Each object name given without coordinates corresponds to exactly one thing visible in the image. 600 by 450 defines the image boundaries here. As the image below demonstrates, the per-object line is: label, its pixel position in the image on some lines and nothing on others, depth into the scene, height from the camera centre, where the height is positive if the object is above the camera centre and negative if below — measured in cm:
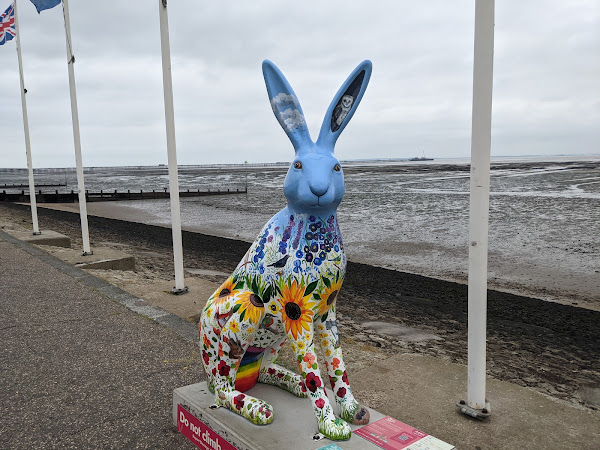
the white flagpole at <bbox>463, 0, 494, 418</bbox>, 372 -1
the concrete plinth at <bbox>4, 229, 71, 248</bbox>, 1325 -177
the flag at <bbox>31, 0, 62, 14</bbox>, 1064 +350
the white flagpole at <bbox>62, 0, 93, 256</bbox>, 1056 +68
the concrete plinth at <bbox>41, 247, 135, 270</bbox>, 1016 -184
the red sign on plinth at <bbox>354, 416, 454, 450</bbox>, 303 -168
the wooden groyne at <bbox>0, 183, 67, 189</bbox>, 5641 -160
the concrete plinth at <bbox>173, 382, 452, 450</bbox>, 304 -166
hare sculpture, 296 -64
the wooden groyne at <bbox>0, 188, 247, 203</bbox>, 3734 -200
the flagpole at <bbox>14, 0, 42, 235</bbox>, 1386 +87
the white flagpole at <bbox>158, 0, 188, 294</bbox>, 721 +37
